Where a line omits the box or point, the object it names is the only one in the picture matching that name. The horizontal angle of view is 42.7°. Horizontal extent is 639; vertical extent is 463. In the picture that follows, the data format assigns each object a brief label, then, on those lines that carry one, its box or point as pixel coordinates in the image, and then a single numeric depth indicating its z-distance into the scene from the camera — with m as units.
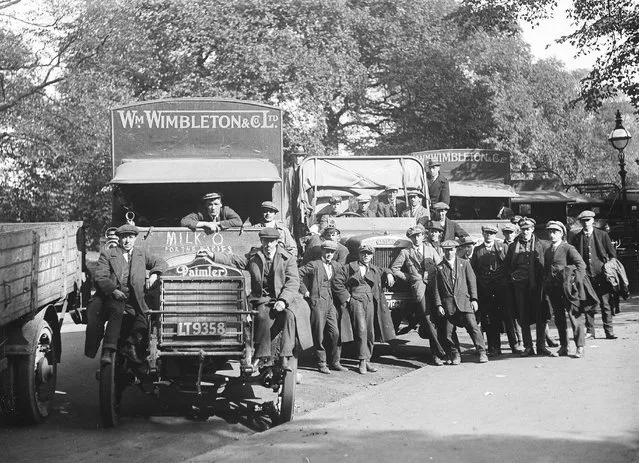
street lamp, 19.70
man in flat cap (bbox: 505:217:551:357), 11.21
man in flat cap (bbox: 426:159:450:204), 15.31
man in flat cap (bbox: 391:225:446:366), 11.30
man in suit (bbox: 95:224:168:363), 8.02
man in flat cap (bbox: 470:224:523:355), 11.53
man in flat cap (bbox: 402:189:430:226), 14.21
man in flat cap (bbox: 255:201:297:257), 10.73
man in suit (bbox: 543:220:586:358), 10.82
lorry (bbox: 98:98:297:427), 7.89
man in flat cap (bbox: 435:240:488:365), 10.98
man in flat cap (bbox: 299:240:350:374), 10.90
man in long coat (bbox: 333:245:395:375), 11.03
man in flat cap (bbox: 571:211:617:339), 12.31
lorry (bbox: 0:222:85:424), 7.55
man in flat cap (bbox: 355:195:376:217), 13.92
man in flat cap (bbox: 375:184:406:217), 14.11
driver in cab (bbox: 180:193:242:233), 10.38
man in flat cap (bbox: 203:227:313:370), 8.04
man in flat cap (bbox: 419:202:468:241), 12.83
